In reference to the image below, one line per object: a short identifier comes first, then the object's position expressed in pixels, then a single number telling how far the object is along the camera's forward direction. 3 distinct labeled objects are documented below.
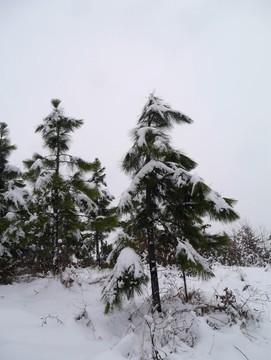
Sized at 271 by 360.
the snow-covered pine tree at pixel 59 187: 8.95
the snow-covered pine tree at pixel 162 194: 5.18
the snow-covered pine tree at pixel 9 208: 8.41
